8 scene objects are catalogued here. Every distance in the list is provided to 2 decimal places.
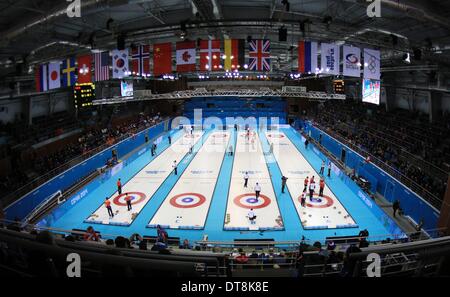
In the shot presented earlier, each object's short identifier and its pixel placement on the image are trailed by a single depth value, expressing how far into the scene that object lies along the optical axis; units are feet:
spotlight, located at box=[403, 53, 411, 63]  66.23
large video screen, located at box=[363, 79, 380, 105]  83.46
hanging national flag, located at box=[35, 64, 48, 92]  56.54
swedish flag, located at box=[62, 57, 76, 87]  55.31
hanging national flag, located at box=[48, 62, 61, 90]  55.88
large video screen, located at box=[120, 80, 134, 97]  113.91
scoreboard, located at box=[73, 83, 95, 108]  88.74
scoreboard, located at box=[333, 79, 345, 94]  121.90
